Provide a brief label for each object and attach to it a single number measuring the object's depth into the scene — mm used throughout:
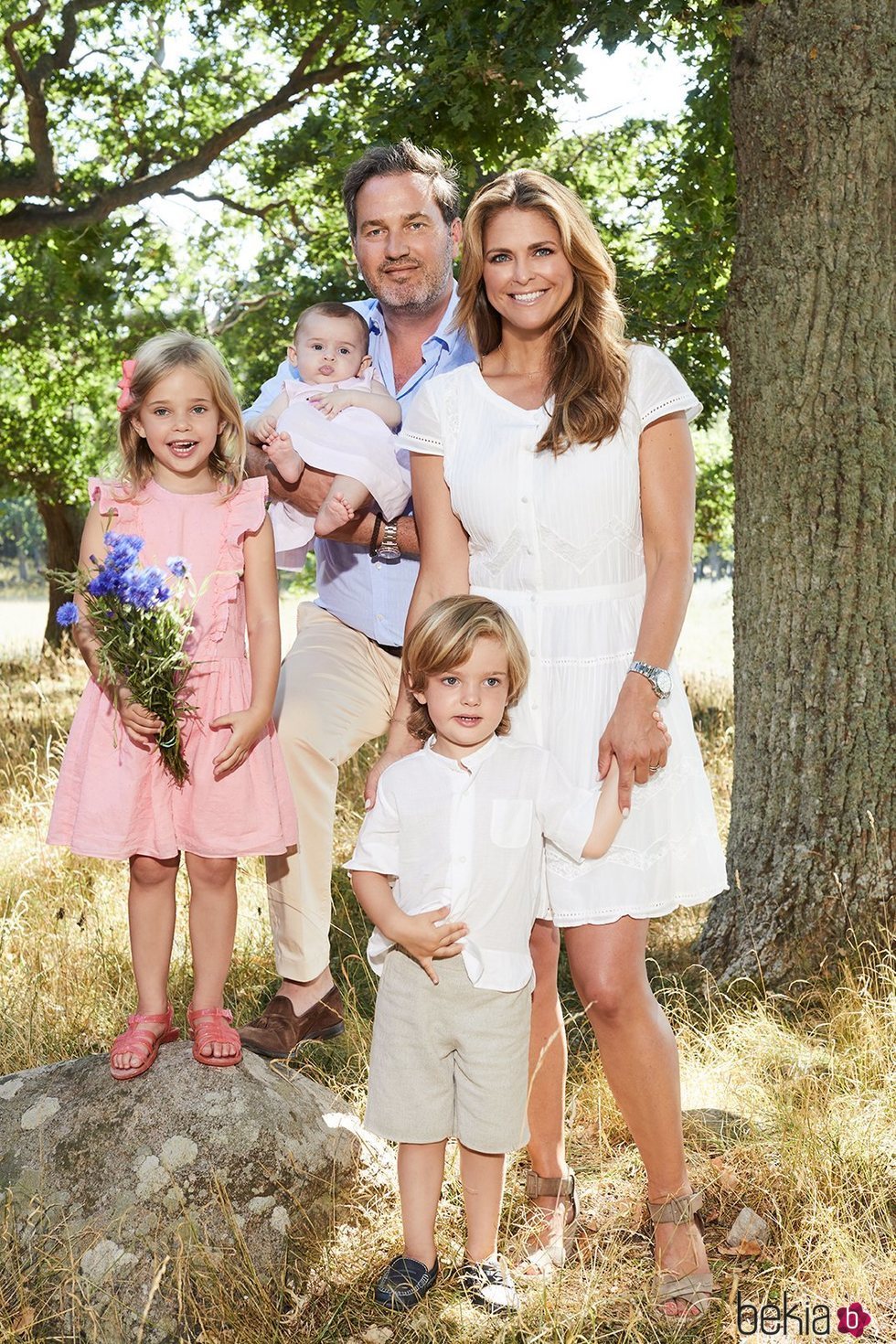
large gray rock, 3029
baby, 3799
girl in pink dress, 3270
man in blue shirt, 3938
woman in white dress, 2889
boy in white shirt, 2852
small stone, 3238
